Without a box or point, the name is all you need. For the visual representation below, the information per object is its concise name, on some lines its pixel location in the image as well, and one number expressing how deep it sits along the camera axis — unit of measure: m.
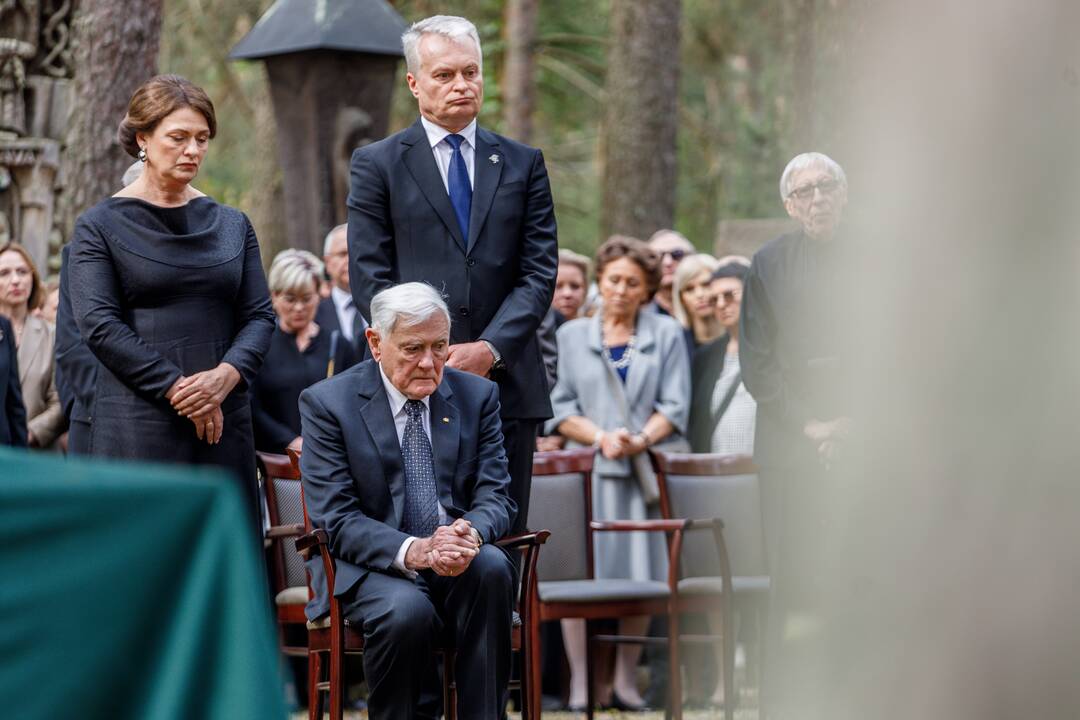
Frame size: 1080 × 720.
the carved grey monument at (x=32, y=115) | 19.55
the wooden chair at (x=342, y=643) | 10.02
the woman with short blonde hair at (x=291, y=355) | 14.90
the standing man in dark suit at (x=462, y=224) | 10.59
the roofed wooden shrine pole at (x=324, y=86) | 21.17
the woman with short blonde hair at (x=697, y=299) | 17.03
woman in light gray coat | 15.32
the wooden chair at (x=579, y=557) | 13.27
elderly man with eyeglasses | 12.27
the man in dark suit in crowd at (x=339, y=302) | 16.30
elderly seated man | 9.76
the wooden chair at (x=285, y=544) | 12.98
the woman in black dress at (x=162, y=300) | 10.27
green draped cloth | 4.16
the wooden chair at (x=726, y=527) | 13.89
